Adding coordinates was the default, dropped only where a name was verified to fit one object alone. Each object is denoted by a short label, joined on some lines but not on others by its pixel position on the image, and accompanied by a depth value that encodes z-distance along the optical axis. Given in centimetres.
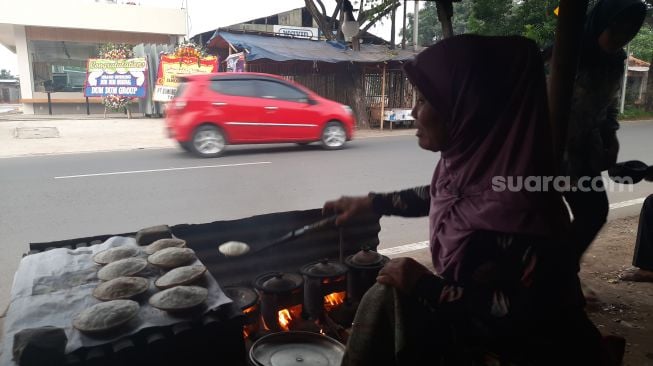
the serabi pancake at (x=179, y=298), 182
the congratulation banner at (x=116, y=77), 1731
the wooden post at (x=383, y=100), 1442
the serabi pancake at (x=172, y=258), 224
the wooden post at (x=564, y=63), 222
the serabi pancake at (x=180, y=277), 206
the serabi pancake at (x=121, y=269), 214
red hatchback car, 884
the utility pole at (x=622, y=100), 1869
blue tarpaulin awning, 1318
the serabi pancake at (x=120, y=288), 198
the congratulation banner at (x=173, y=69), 1622
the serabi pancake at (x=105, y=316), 169
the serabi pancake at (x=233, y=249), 258
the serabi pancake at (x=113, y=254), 227
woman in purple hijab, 140
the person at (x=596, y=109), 263
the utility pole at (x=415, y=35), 1662
